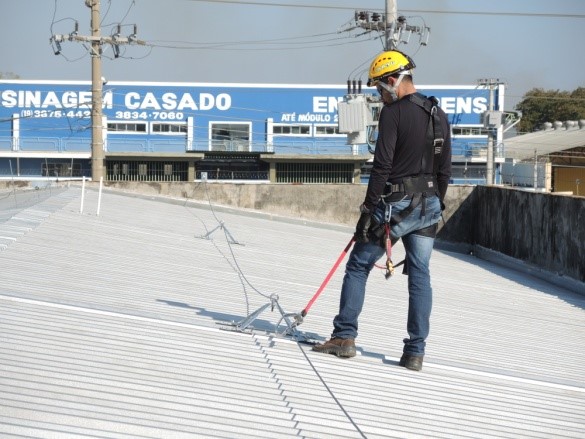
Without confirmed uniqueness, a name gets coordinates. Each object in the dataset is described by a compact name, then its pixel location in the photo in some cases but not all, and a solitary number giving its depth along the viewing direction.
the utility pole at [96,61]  27.58
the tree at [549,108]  96.31
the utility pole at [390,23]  23.47
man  6.17
